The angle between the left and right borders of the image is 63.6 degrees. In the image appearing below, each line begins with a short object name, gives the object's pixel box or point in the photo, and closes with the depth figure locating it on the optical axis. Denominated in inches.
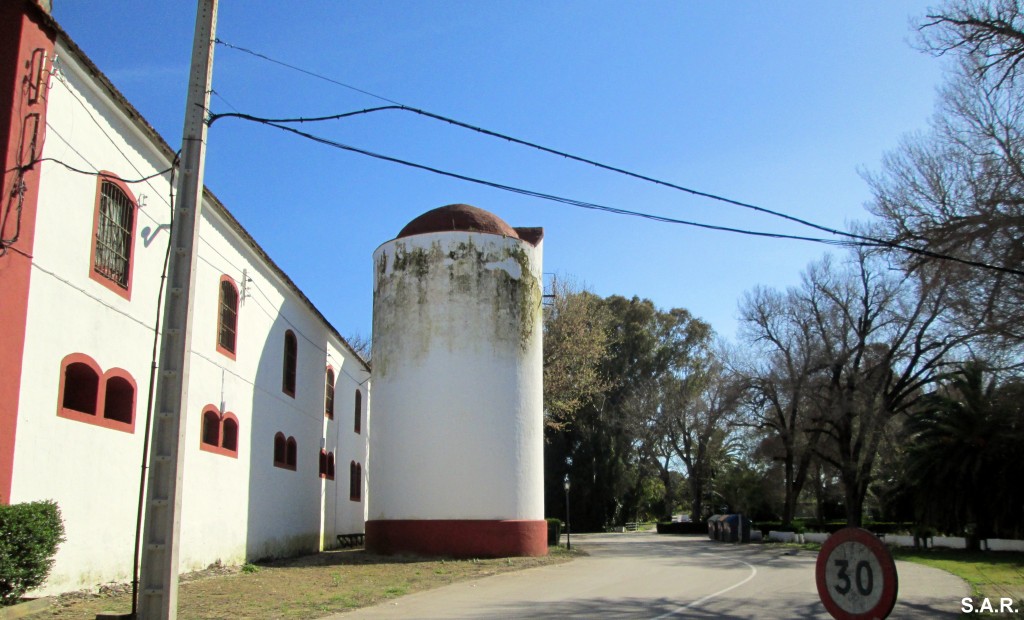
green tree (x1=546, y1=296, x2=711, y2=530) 2081.7
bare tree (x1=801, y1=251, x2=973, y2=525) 1347.2
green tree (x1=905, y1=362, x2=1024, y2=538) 1077.1
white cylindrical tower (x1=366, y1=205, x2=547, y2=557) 917.2
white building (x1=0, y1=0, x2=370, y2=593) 433.7
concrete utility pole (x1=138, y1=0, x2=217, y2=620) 323.3
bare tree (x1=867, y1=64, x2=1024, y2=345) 549.0
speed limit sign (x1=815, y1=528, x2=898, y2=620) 222.8
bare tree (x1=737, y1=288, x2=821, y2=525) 1459.2
